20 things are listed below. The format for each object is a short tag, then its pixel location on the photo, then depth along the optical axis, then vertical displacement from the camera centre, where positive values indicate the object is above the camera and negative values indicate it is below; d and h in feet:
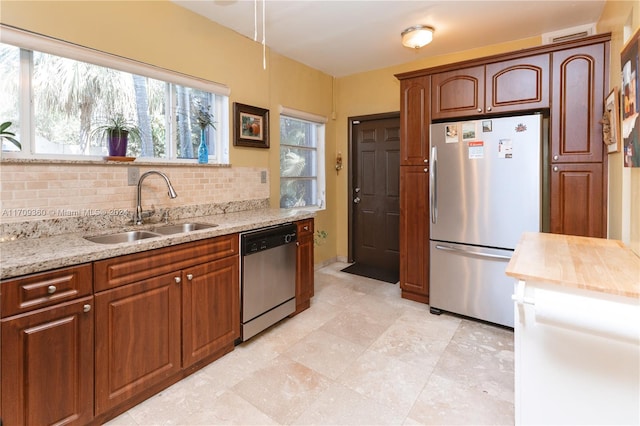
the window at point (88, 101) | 6.02 +2.46
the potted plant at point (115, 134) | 6.97 +1.66
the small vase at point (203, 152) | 8.94 +1.60
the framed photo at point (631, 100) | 4.77 +1.73
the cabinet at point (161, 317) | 5.18 -2.01
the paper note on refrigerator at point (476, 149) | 8.50 +1.57
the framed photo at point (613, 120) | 6.26 +1.77
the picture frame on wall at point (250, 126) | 9.83 +2.67
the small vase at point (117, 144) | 6.97 +1.45
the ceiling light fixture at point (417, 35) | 9.29 +5.07
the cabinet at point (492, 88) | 8.09 +3.25
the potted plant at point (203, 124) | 8.96 +2.45
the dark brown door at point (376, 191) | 13.39 +0.78
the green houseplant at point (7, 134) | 5.65 +1.39
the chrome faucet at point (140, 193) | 7.19 +0.37
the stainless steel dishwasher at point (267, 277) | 7.54 -1.71
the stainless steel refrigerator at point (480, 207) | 8.00 +0.04
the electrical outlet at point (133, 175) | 7.36 +0.79
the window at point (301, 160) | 12.64 +2.07
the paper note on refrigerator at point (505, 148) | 8.13 +1.53
